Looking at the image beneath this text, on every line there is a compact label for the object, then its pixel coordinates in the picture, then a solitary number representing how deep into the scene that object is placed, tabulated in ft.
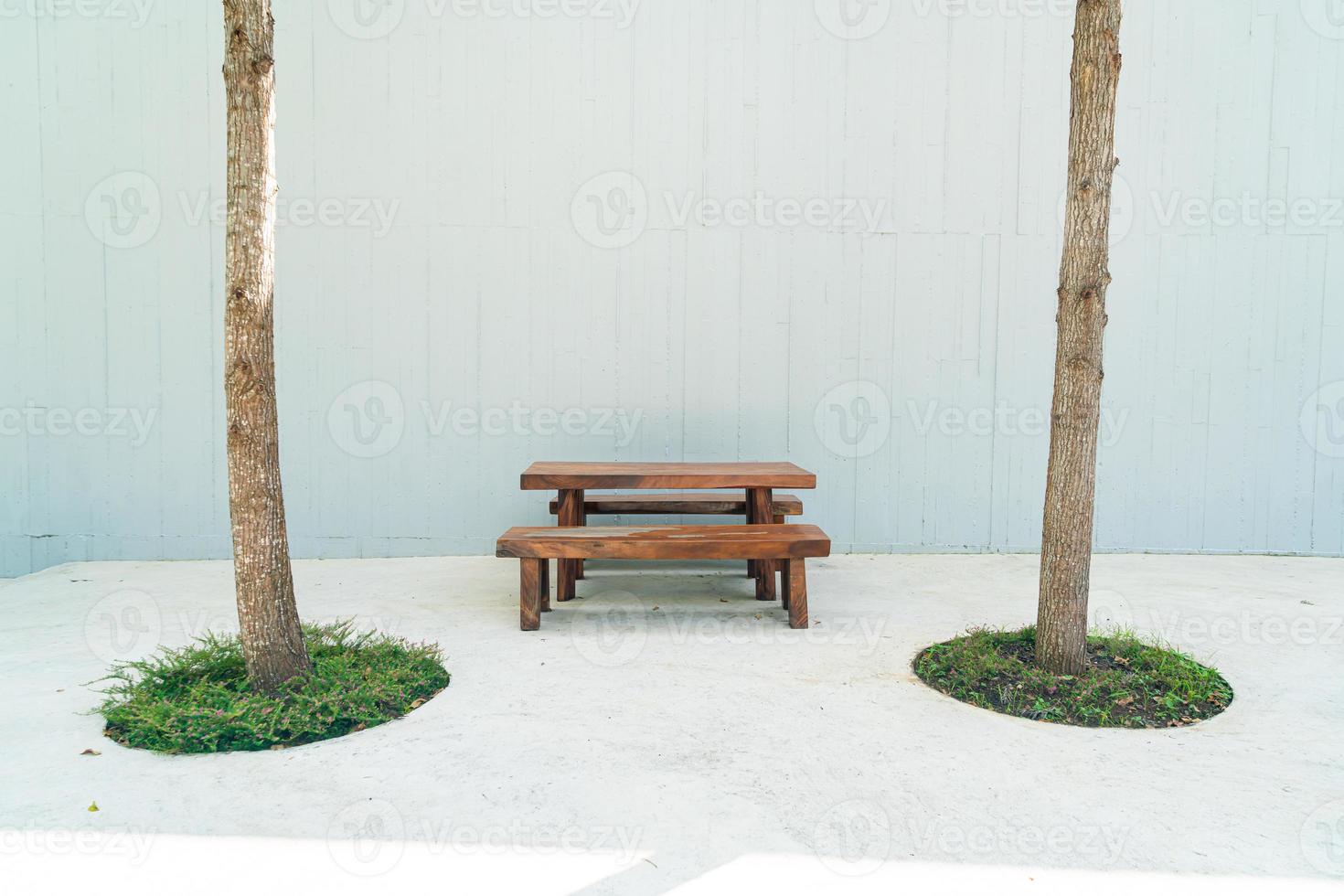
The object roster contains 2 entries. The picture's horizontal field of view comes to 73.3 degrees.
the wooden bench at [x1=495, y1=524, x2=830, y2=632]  13.50
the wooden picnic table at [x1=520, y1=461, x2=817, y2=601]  14.84
